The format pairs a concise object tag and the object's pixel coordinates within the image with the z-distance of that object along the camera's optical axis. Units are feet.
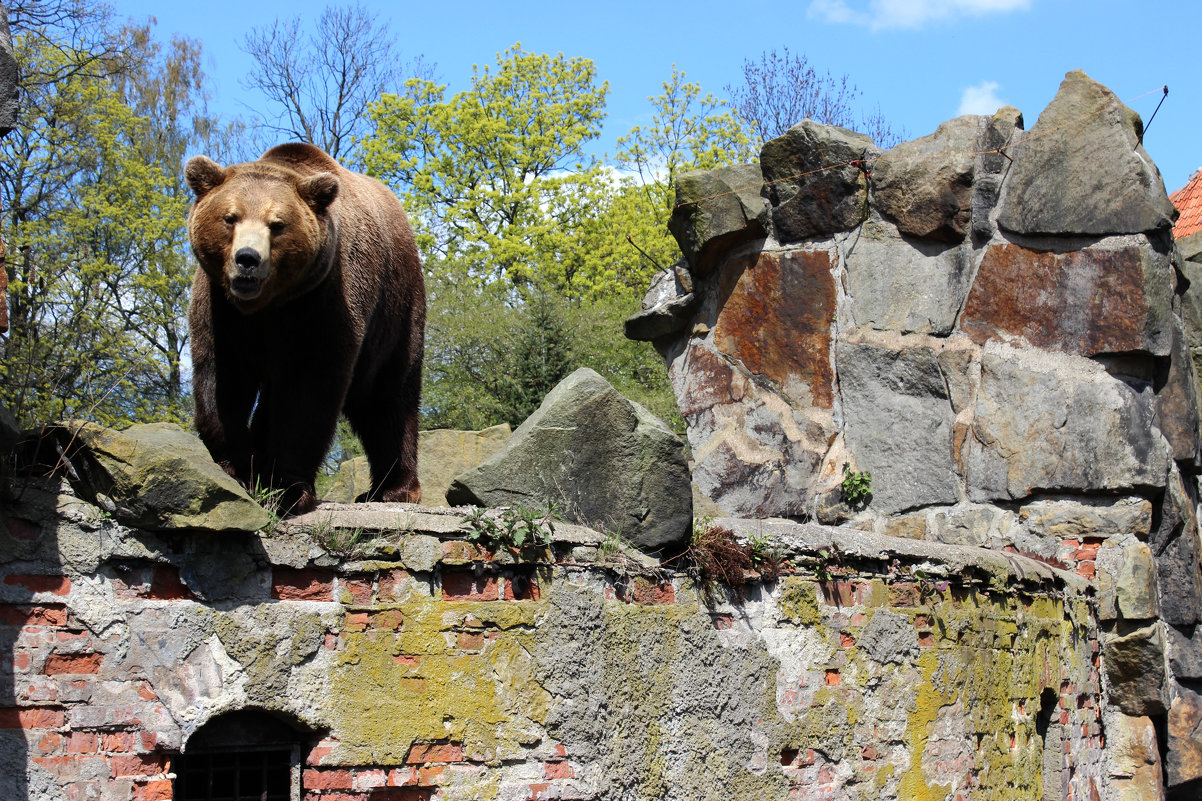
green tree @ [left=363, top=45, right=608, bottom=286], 73.87
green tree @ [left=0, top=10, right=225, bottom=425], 50.67
